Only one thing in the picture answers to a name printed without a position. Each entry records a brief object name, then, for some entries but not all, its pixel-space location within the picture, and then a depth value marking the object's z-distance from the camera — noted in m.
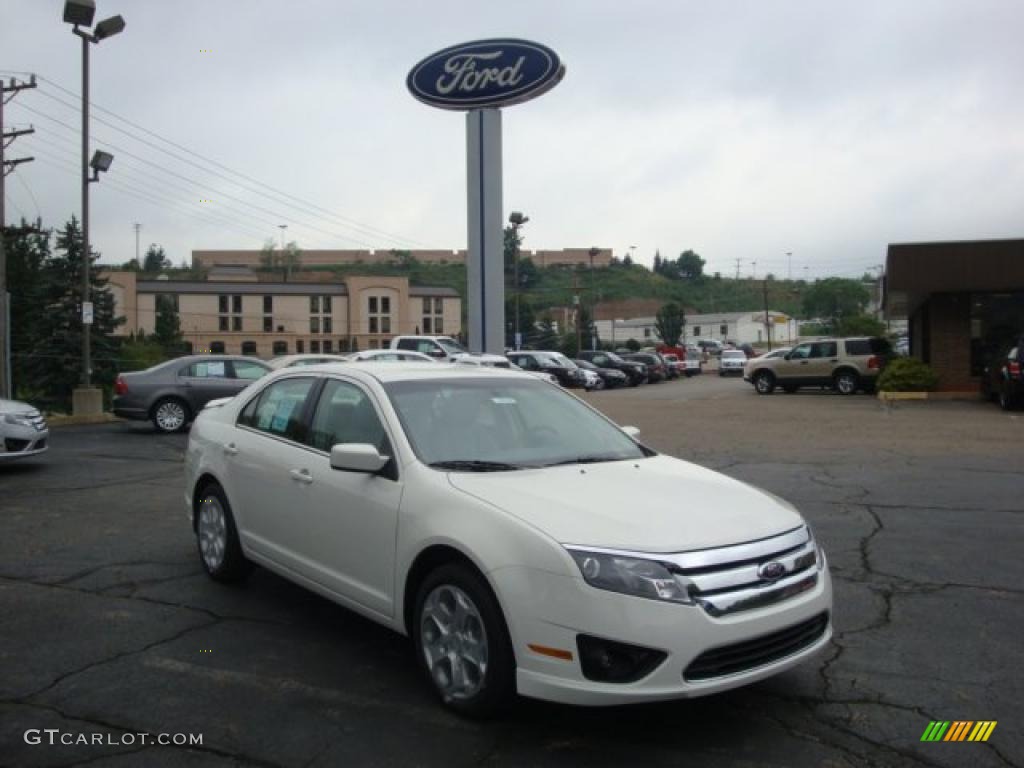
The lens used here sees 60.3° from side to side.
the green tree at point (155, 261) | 168.75
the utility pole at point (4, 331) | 19.19
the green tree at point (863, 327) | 49.91
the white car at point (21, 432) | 11.09
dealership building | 22.34
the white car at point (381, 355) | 15.78
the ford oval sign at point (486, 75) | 13.77
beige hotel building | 97.75
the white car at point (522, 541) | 3.45
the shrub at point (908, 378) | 24.84
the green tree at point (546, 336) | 80.22
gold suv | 27.80
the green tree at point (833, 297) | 137.38
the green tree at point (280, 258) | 153.75
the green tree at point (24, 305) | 53.44
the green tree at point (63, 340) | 51.72
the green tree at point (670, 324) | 90.75
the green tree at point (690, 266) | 189.24
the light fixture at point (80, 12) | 18.77
